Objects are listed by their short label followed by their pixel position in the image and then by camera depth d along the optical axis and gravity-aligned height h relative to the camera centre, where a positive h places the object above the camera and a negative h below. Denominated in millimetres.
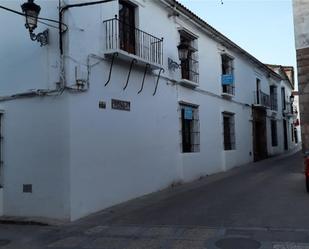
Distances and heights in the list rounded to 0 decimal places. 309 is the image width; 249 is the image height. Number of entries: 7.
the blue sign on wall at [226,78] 11667 +2406
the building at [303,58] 9794 +2668
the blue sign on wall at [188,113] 9470 +876
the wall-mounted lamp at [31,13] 5411 +2420
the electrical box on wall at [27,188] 5991 -896
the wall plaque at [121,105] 6820 +880
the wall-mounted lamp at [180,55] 8888 +2616
